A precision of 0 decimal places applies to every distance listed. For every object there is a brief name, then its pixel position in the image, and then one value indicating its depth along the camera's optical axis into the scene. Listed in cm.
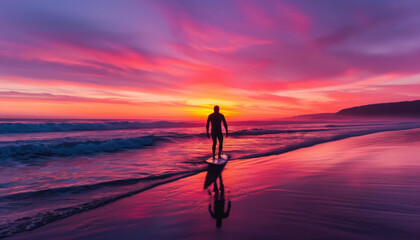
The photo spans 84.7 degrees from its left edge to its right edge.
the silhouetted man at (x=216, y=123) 1100
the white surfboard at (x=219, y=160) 984
